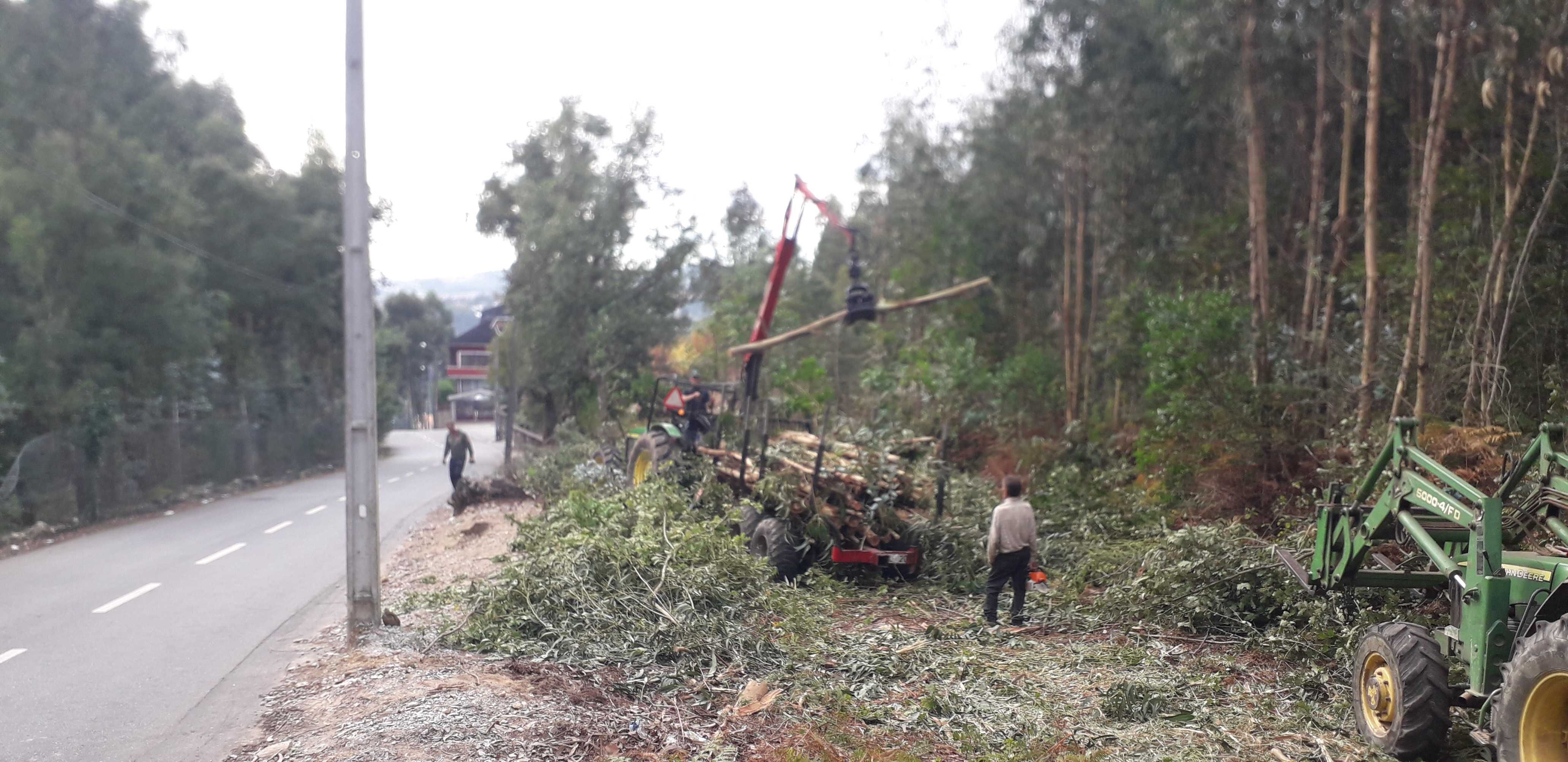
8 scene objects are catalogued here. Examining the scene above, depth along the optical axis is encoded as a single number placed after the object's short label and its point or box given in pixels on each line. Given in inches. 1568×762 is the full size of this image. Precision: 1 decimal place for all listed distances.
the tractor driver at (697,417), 574.2
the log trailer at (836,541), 417.1
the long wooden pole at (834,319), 410.6
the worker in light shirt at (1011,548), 371.6
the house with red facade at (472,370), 3700.8
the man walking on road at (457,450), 810.2
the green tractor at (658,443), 534.9
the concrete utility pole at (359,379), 343.3
